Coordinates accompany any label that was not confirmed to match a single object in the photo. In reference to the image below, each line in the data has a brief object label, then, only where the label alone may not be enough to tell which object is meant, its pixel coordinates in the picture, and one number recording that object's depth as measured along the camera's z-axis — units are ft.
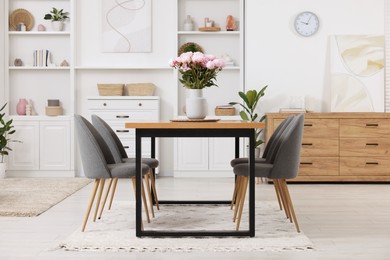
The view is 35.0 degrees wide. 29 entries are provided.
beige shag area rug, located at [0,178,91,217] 17.12
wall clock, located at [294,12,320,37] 24.90
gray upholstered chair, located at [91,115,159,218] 16.98
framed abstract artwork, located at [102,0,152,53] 26.17
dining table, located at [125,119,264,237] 13.47
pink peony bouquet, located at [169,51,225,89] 14.96
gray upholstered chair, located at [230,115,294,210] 16.45
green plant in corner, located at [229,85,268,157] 23.86
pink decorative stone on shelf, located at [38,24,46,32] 26.11
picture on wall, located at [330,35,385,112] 24.47
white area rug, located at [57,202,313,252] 12.75
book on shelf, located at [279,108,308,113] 23.75
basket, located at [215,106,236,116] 25.39
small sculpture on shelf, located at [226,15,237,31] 25.80
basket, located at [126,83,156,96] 25.64
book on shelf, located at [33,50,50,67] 25.93
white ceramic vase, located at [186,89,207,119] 15.29
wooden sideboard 23.32
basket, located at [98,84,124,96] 25.45
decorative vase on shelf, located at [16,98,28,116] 25.88
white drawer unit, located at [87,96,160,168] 25.07
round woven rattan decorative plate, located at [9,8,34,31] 26.23
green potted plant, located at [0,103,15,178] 24.20
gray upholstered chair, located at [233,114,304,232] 14.25
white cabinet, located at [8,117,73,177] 25.41
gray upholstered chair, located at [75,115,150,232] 14.28
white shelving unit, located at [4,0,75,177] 25.45
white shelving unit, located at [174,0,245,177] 25.88
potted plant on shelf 25.91
